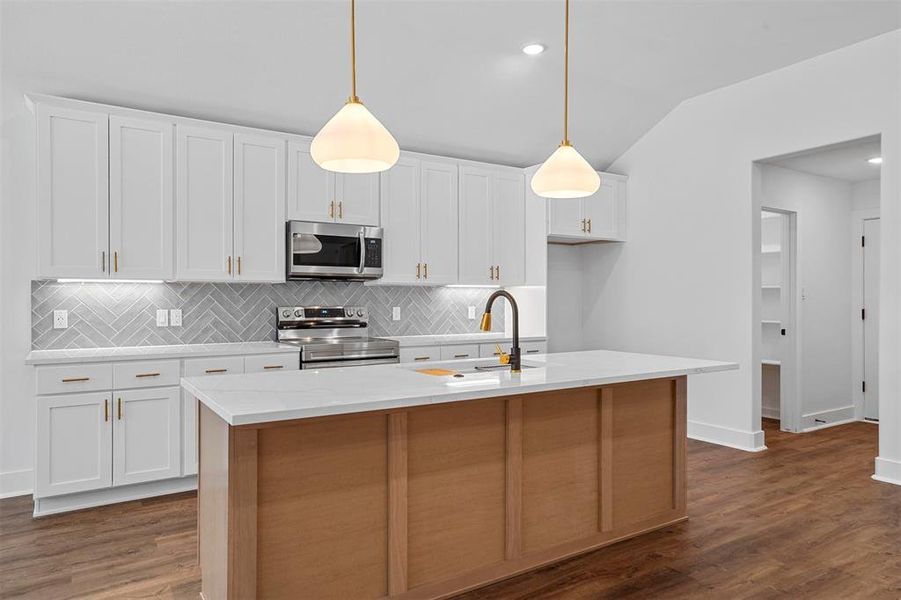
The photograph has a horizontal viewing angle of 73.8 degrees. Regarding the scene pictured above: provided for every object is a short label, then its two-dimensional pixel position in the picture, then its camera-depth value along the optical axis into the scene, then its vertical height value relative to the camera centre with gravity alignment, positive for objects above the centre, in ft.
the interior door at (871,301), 19.88 +0.01
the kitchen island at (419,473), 6.81 -2.32
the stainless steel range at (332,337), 14.07 -0.98
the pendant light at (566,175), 9.21 +1.94
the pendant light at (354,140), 7.14 +1.92
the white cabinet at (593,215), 18.22 +2.67
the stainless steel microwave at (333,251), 14.30 +1.21
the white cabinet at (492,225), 17.38 +2.23
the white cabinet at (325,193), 14.48 +2.68
